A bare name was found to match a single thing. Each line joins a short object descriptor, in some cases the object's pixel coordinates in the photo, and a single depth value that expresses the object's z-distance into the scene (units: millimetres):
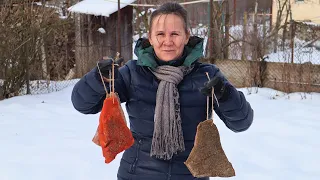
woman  1801
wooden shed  11883
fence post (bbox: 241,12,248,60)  9781
